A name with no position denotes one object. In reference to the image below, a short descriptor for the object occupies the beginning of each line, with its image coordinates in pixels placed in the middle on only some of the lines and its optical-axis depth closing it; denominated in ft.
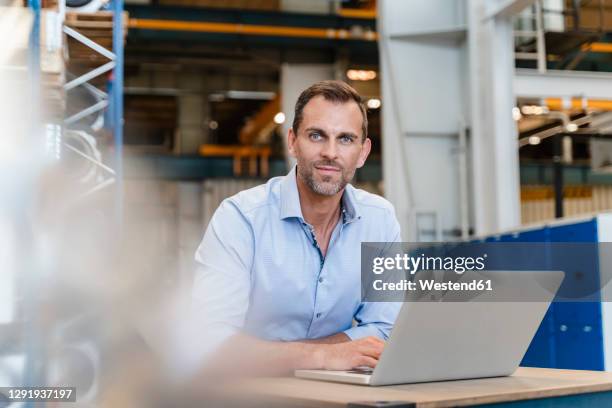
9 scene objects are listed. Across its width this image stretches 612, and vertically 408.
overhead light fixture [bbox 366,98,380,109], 50.26
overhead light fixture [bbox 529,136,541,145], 33.34
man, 6.39
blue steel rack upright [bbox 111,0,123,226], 20.66
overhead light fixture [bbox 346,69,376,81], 45.14
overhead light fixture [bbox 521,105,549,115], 23.47
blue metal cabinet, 12.53
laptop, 4.61
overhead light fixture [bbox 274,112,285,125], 52.66
